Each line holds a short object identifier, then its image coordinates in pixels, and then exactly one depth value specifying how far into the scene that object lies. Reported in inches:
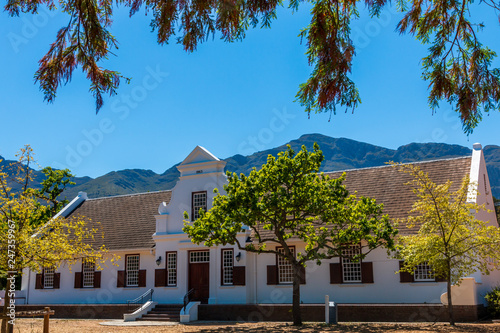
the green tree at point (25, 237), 570.3
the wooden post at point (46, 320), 525.6
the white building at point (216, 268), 875.4
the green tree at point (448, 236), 668.7
